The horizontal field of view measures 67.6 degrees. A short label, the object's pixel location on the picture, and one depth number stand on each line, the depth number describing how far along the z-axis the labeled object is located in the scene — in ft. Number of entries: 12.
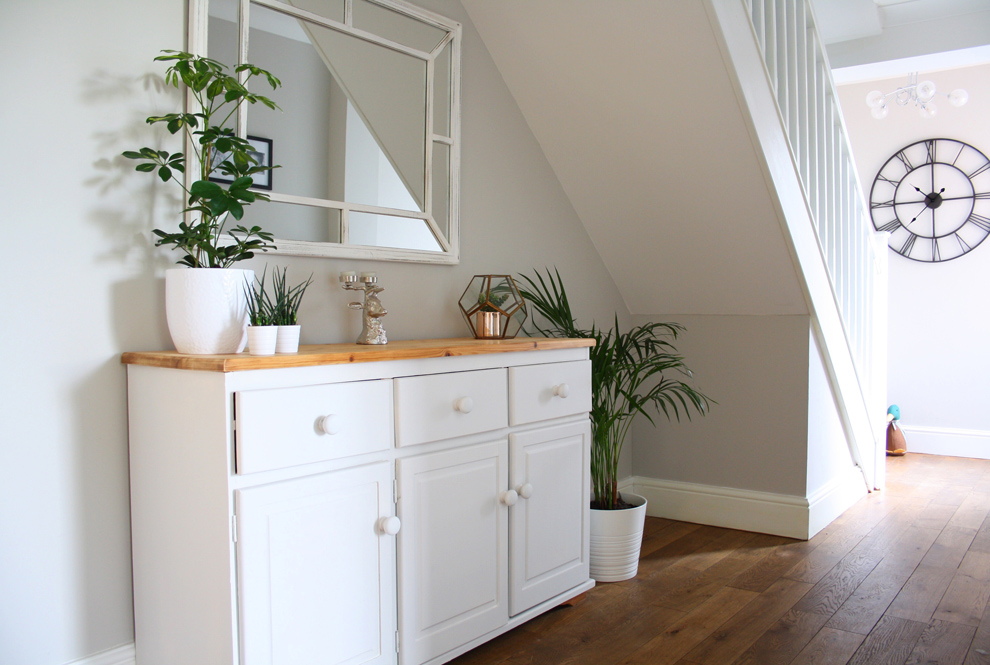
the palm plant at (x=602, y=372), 8.27
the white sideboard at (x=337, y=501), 4.50
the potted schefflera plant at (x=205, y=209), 5.01
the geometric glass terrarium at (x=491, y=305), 7.70
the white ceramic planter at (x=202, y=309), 5.00
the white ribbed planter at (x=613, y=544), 7.90
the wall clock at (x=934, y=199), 14.88
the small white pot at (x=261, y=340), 4.82
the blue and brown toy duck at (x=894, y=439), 14.96
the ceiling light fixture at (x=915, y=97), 12.87
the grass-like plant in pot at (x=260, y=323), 4.83
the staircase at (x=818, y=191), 7.61
